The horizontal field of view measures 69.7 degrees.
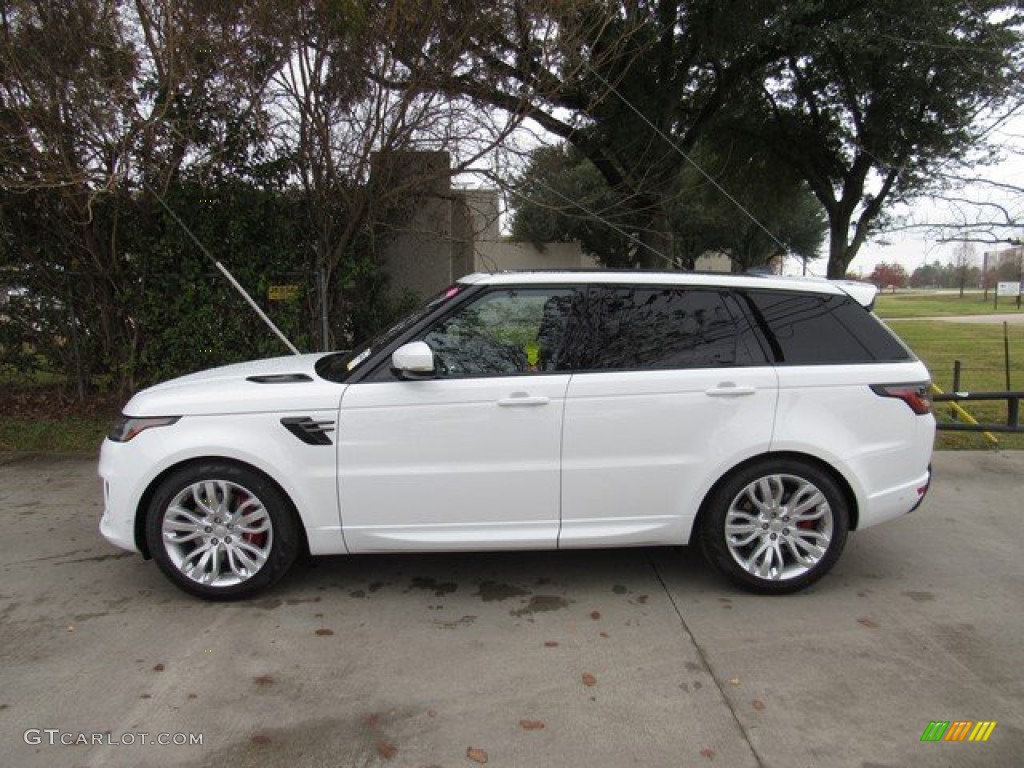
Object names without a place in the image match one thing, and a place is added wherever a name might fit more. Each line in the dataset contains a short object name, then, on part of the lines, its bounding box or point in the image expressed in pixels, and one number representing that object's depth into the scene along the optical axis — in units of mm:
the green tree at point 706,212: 8781
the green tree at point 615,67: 6762
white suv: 3768
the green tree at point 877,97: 10250
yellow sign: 8359
